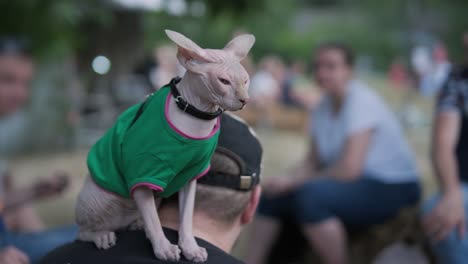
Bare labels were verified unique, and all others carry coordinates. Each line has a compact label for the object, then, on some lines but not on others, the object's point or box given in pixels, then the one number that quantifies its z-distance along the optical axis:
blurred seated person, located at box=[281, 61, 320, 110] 12.16
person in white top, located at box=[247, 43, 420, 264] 2.53
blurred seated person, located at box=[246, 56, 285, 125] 11.78
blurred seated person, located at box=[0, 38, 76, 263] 2.19
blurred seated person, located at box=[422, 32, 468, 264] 2.04
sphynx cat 1.03
